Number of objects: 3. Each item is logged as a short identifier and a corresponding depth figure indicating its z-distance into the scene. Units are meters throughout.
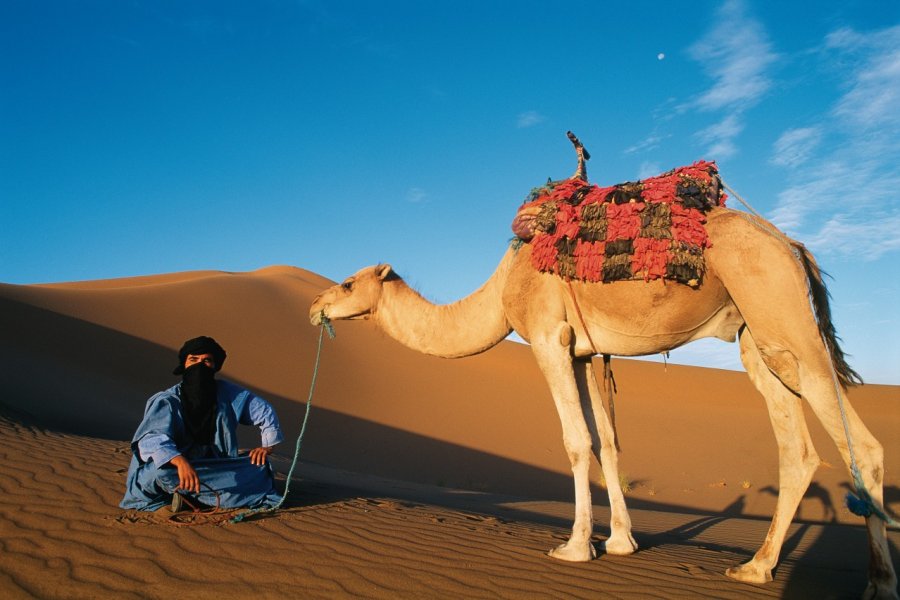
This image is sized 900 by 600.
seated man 5.44
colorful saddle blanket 5.02
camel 4.66
